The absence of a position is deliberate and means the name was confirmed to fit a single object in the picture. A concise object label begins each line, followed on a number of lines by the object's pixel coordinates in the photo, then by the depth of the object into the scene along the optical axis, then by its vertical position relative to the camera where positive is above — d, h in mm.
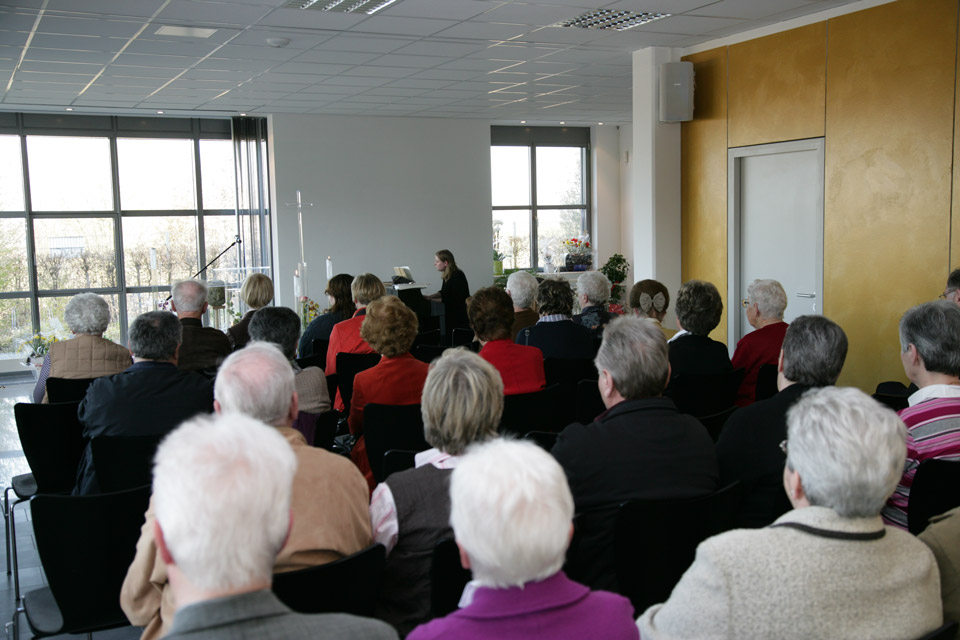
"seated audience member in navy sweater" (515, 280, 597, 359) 4957 -572
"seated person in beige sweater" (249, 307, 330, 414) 3645 -428
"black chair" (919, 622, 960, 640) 1466 -726
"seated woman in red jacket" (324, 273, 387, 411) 4939 -561
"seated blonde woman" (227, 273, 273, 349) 5672 -312
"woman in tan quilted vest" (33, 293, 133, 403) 4266 -506
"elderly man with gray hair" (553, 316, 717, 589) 2240 -617
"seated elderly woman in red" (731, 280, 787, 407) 4352 -513
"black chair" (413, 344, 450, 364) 5254 -683
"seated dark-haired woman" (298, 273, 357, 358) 5965 -476
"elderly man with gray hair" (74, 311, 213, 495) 3186 -580
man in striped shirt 2557 -516
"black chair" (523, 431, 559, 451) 2967 -708
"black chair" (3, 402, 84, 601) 3529 -844
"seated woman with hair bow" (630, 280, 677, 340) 5301 -367
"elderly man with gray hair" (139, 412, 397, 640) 1185 -418
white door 6691 +149
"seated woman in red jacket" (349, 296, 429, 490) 3738 -561
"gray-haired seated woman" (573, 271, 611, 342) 5605 -384
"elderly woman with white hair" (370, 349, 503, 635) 2113 -685
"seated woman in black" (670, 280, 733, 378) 4250 -508
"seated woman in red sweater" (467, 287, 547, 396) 4051 -526
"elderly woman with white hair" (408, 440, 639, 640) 1300 -497
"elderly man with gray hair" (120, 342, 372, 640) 1927 -639
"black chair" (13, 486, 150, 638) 2293 -871
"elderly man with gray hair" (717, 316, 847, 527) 2479 -663
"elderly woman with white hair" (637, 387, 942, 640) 1471 -601
